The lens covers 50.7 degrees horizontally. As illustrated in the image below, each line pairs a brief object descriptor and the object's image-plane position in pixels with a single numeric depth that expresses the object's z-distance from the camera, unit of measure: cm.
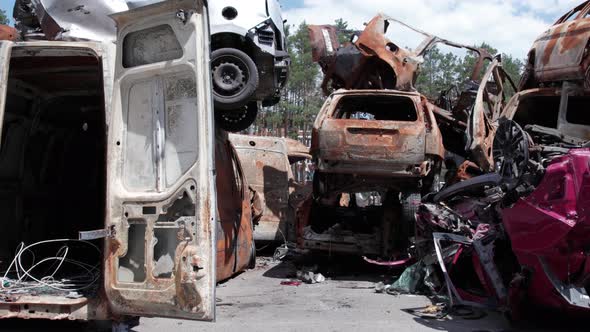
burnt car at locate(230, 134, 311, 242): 1056
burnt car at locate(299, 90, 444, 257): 800
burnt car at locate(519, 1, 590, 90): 665
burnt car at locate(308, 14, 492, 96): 946
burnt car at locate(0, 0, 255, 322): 392
